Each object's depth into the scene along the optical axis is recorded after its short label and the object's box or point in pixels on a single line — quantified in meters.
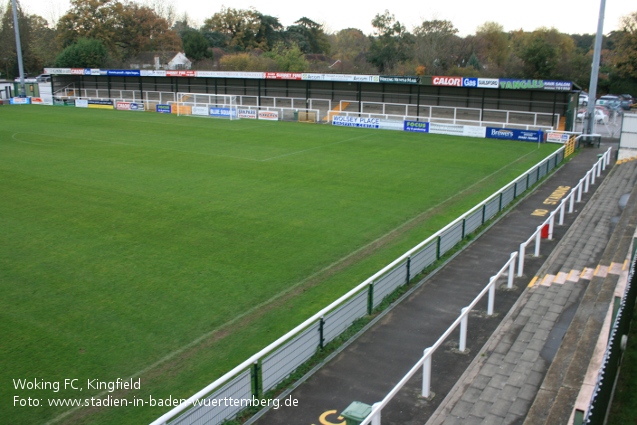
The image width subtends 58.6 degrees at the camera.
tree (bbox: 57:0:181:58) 84.88
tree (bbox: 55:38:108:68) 72.62
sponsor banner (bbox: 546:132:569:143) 37.62
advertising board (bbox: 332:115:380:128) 45.50
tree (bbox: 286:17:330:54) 106.06
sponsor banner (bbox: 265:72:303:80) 51.59
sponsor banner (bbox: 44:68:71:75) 65.19
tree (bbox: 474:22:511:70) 94.25
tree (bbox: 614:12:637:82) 62.88
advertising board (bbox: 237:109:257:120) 50.53
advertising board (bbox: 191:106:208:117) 52.31
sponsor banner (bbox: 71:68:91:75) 63.63
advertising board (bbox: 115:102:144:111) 57.38
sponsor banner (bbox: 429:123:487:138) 40.84
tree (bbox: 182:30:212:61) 93.88
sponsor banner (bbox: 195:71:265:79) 54.03
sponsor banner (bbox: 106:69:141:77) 60.53
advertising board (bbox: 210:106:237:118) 50.31
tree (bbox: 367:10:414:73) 83.25
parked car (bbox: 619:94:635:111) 63.00
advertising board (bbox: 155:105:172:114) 54.97
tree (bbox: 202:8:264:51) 104.12
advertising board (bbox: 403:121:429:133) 43.19
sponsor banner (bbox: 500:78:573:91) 40.65
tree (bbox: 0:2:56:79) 96.69
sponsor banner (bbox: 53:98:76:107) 61.88
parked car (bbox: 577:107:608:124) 48.13
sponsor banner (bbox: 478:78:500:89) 43.22
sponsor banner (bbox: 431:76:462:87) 45.06
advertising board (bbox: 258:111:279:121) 49.62
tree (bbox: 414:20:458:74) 80.38
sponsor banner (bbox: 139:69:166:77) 59.09
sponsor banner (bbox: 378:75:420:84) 46.94
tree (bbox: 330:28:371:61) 117.06
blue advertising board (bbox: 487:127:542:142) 38.50
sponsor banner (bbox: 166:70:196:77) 57.69
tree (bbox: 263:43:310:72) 78.06
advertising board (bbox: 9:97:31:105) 62.00
